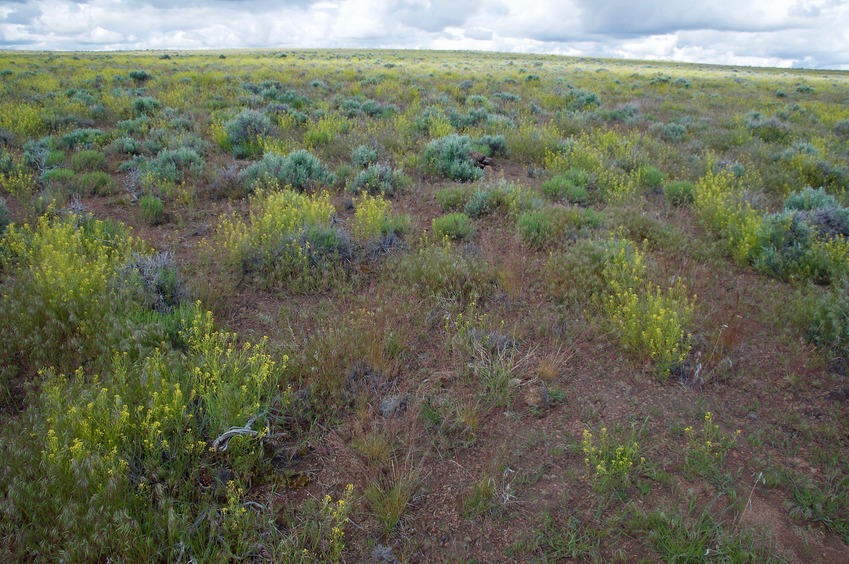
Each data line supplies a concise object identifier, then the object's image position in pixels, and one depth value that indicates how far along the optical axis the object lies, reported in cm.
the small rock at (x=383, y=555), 273
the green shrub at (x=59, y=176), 795
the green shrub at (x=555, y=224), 646
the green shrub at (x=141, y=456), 252
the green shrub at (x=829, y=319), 440
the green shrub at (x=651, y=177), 875
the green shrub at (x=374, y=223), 634
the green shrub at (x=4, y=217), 621
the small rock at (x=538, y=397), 391
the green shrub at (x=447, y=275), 530
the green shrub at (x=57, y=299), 398
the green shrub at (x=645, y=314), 424
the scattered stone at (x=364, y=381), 392
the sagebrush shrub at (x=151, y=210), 706
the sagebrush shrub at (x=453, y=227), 663
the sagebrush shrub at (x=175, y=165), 844
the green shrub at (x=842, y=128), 1389
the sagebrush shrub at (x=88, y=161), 880
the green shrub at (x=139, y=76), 1947
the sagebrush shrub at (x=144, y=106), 1318
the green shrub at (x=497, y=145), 1074
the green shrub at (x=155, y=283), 464
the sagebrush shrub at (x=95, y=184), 793
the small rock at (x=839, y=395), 395
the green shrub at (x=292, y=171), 823
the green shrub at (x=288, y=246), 555
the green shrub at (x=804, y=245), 562
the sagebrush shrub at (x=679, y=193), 812
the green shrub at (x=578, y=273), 523
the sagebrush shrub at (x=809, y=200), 724
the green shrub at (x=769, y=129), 1286
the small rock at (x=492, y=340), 444
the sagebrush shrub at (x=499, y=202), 736
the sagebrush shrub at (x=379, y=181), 824
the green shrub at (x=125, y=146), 978
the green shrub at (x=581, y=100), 1627
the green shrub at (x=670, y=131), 1250
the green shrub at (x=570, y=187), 799
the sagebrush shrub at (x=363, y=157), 946
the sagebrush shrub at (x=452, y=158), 902
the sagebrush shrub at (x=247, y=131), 1002
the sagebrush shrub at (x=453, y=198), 773
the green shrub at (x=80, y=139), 991
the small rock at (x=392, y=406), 372
